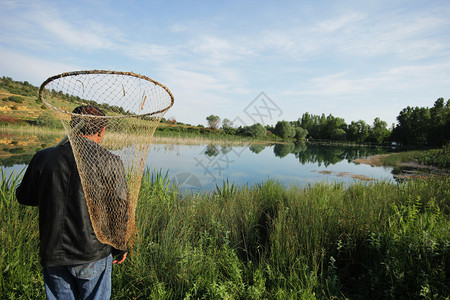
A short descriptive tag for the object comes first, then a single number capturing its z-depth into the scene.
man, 1.57
